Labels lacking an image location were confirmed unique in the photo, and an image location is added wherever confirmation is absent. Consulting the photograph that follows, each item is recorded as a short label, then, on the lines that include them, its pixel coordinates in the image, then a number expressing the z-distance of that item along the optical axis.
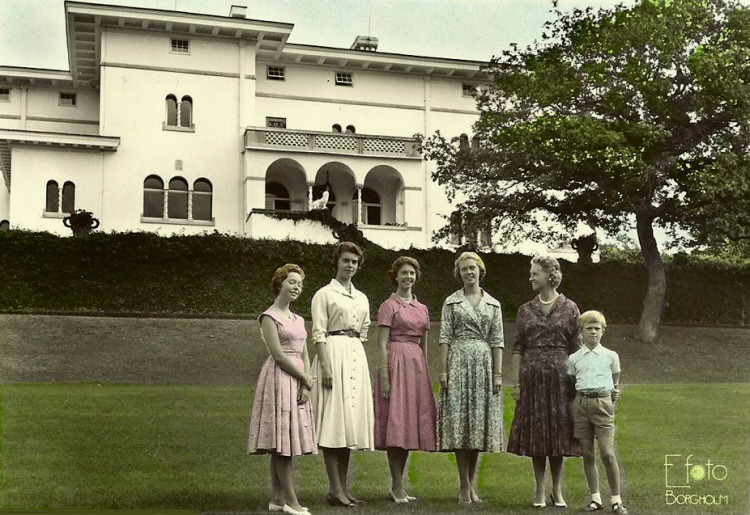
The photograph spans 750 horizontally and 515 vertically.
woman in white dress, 6.78
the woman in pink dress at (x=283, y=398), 6.43
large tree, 15.85
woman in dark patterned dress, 6.91
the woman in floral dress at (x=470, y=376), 6.93
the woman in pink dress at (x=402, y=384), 6.99
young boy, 6.75
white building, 19.88
